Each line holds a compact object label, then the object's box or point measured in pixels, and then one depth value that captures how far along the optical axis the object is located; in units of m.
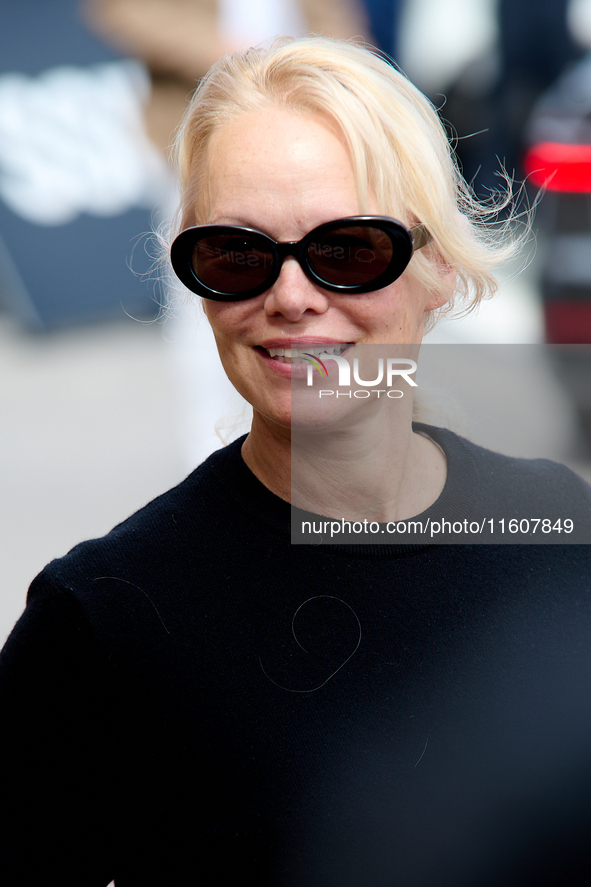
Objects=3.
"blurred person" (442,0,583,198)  13.48
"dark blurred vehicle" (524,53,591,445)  6.90
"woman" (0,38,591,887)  2.26
